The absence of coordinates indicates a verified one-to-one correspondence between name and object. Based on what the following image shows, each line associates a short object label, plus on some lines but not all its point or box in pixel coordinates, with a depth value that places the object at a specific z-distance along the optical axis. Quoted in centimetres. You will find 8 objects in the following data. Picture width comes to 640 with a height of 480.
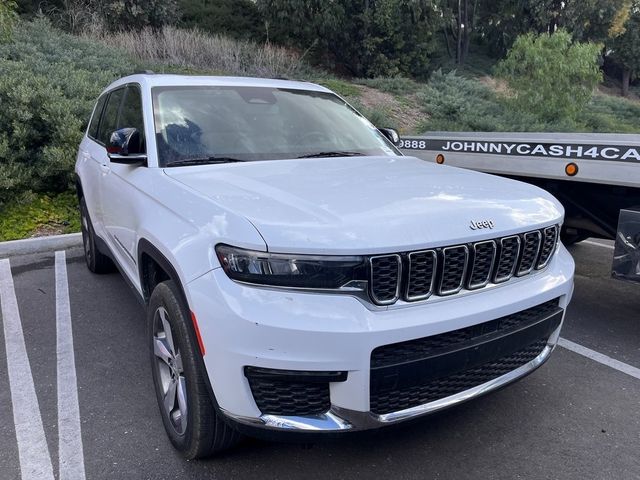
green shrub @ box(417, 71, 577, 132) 1291
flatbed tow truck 355
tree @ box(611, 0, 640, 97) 3331
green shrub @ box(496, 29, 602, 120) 1332
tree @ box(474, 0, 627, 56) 2756
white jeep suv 205
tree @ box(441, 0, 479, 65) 2736
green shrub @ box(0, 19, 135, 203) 699
